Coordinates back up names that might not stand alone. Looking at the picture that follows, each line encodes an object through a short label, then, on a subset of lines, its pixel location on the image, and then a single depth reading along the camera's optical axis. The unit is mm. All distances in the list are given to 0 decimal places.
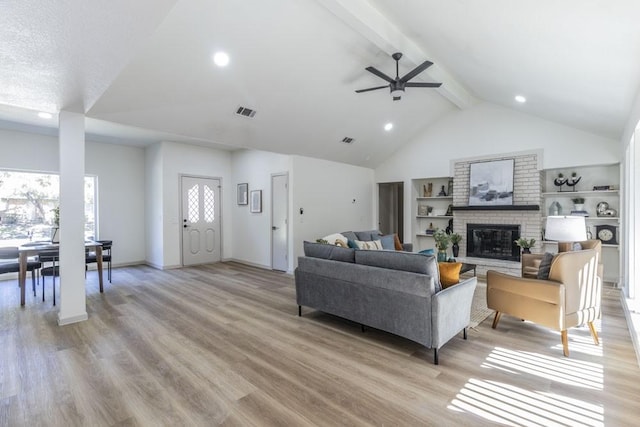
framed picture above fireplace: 6059
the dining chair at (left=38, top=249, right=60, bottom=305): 4352
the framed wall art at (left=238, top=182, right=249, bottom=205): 7452
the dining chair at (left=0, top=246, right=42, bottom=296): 4370
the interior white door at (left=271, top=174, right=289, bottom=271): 6414
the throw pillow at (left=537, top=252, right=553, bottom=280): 3031
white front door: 7121
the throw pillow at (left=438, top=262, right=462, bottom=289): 2912
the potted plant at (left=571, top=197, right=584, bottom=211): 5531
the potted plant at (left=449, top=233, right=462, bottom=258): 6558
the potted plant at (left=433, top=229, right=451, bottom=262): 4660
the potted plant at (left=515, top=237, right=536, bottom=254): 4906
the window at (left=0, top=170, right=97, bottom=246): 5855
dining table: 4266
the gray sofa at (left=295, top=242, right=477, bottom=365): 2664
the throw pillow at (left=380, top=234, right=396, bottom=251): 5583
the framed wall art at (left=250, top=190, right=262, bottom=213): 7058
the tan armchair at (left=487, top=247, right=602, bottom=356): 2787
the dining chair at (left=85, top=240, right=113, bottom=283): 5371
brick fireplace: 5789
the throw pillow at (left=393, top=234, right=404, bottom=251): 5805
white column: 3543
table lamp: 3377
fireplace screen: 6066
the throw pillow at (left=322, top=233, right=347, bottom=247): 5047
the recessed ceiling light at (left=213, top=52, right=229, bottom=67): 3500
